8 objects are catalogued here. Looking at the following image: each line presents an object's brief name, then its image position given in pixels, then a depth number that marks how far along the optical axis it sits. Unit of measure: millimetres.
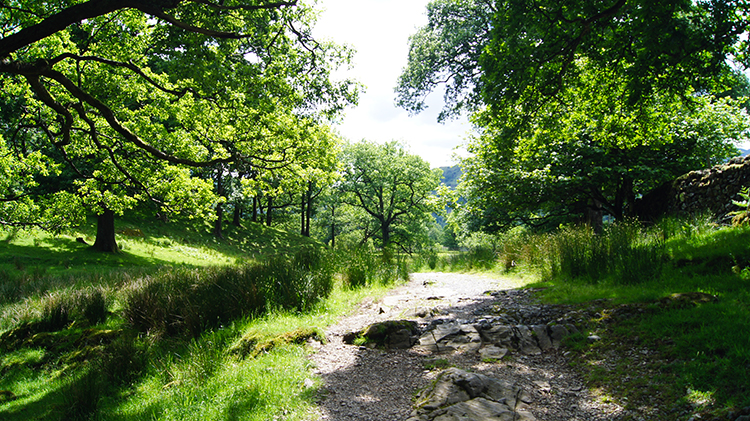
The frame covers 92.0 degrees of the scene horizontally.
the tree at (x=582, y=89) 5829
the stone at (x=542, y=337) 4434
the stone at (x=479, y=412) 2885
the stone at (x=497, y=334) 4633
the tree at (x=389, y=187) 35375
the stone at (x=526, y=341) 4375
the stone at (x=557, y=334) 4430
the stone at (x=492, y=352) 4285
